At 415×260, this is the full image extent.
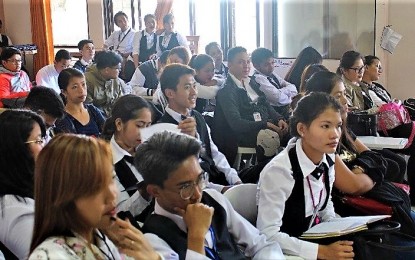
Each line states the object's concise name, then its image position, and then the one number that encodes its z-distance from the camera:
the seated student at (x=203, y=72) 4.30
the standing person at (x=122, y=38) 8.09
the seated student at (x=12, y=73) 5.71
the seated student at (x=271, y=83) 4.33
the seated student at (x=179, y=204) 1.49
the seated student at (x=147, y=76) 5.19
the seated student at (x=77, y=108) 3.33
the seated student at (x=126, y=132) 2.16
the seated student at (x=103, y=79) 4.41
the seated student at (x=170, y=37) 6.57
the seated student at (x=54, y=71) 5.79
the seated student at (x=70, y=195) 1.10
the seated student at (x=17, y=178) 1.59
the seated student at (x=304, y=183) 1.89
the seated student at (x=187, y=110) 2.93
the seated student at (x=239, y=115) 3.78
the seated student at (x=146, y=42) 7.03
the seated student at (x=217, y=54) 5.65
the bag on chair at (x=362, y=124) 3.53
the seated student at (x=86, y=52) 6.46
